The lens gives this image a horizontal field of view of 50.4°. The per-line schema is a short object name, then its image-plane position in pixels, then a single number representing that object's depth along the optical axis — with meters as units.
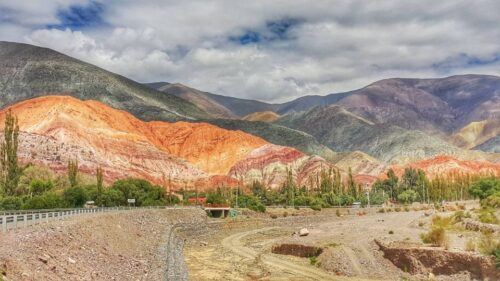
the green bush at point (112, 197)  103.25
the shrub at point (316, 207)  135.38
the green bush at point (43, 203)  75.32
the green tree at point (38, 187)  110.94
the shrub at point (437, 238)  41.41
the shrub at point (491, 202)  81.03
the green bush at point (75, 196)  94.74
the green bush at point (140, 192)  115.25
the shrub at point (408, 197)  179.25
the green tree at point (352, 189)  169.27
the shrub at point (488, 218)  53.19
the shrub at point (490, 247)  31.55
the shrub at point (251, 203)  123.75
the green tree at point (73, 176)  108.16
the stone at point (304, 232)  72.12
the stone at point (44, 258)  24.77
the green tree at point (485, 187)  123.76
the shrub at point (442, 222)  58.81
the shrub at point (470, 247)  35.72
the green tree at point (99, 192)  98.62
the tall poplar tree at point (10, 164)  80.38
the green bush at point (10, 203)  77.62
